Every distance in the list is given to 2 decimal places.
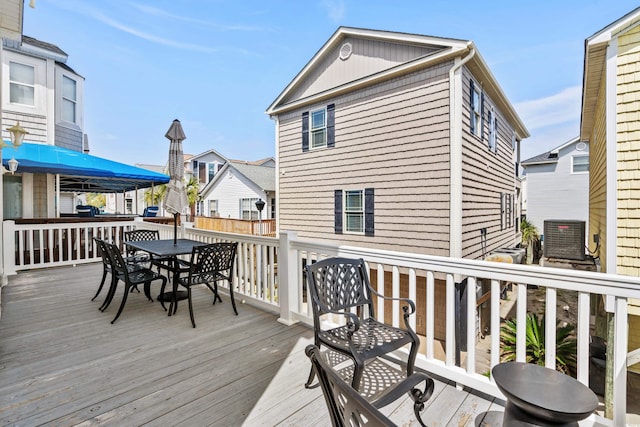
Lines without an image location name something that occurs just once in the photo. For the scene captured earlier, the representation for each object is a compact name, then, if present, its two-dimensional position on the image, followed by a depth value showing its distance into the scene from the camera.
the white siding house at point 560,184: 15.47
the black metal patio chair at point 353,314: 1.85
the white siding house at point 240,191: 15.66
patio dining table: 3.64
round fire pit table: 1.16
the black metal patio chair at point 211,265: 3.49
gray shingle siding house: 6.37
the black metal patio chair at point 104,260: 3.71
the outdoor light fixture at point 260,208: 12.70
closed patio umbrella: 4.30
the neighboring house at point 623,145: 3.81
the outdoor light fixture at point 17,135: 5.08
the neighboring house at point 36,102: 7.30
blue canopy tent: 6.17
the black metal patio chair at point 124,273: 3.42
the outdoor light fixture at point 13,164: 5.56
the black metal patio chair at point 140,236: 5.60
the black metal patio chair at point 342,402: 0.71
